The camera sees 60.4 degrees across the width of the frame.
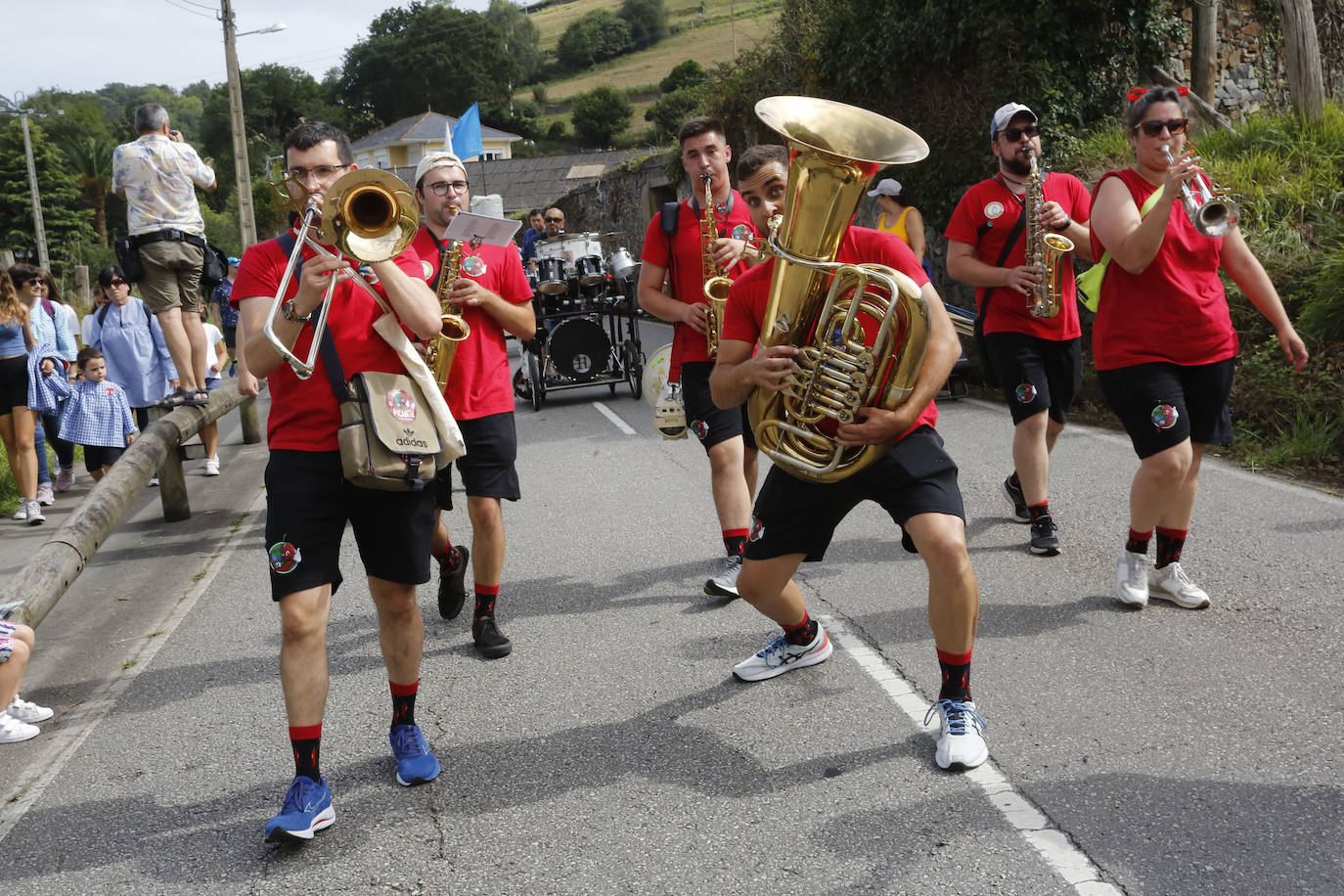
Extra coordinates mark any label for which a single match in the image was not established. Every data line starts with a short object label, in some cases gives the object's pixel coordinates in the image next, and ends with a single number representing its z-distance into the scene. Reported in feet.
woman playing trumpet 14.78
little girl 29.32
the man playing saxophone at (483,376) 15.49
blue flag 76.13
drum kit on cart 40.88
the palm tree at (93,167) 242.37
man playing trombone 10.64
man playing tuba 11.24
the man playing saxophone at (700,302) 17.03
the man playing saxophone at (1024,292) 18.16
